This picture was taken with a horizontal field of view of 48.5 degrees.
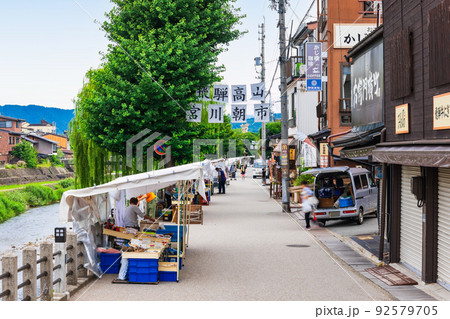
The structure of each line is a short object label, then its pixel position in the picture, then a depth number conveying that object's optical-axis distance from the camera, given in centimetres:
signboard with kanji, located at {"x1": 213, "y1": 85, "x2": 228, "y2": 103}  2581
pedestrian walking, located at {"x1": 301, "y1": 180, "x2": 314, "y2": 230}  1931
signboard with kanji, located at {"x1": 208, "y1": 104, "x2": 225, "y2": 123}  2639
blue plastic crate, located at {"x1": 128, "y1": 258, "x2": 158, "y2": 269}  1134
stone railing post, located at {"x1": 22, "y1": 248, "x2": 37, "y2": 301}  874
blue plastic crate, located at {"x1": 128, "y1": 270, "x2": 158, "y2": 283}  1135
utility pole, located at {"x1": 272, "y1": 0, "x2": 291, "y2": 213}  2623
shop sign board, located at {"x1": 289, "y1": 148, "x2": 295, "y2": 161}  3962
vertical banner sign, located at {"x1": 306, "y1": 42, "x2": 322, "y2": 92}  2486
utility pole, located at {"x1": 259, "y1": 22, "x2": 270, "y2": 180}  4765
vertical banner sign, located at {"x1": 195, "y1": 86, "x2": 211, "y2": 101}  2530
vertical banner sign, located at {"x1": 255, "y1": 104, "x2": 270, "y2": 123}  2714
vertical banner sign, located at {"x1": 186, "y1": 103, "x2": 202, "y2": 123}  2456
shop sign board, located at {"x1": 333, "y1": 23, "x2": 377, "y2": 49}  2552
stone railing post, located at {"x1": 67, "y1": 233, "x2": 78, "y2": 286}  1077
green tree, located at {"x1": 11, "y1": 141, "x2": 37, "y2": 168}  6744
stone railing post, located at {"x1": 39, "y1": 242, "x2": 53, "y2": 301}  950
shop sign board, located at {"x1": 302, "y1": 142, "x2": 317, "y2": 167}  2931
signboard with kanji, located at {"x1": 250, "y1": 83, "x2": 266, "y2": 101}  2605
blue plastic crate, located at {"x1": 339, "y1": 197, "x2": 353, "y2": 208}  2003
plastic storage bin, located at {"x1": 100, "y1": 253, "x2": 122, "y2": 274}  1226
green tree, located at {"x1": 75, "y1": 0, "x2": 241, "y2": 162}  2292
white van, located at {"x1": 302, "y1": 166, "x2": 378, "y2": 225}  2002
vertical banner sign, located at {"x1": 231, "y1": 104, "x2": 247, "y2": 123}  2647
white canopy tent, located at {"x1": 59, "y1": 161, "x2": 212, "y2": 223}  1129
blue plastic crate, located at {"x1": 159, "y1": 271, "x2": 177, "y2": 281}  1166
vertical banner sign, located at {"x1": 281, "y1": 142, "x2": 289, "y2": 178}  2642
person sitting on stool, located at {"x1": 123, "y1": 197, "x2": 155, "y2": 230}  1417
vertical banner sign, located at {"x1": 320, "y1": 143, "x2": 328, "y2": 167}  2785
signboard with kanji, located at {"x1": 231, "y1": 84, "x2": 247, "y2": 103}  2578
